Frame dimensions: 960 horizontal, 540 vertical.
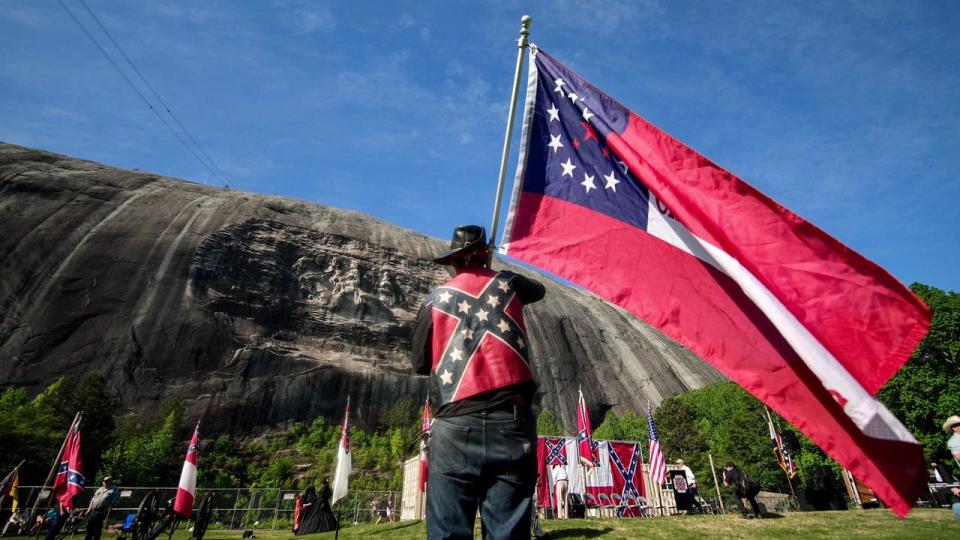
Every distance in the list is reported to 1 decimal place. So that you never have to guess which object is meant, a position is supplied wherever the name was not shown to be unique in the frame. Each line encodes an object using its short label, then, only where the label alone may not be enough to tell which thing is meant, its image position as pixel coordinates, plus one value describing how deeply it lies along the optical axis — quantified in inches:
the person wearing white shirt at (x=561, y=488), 700.7
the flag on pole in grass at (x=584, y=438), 709.3
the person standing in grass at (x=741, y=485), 516.7
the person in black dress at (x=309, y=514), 642.8
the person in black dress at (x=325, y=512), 652.1
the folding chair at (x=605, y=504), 854.2
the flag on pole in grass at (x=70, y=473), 548.4
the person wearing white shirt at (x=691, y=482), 784.9
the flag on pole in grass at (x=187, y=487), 462.3
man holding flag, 92.7
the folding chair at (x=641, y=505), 796.3
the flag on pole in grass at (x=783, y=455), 780.0
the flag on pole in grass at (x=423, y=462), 722.8
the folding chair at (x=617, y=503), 832.9
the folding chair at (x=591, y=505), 818.7
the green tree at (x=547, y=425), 1941.1
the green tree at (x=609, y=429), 1999.3
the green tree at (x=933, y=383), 1003.9
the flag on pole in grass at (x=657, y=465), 759.1
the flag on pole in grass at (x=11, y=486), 620.4
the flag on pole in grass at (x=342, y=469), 503.5
